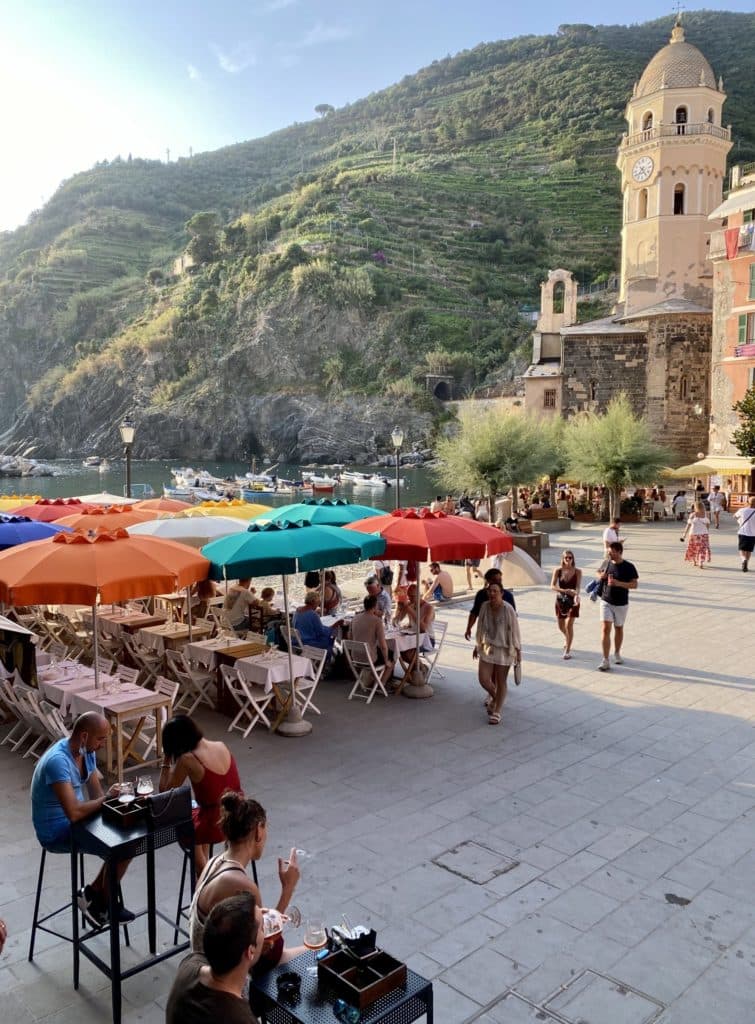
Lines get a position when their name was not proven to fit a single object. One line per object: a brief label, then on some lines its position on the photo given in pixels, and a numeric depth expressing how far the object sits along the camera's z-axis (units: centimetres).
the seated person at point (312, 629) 924
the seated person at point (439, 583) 1290
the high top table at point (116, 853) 358
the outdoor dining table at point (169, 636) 895
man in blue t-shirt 406
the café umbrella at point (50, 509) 1163
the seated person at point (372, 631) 872
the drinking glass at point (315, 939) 317
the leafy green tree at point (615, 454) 2539
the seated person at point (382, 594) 947
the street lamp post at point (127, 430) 1773
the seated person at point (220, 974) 247
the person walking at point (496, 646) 786
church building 3966
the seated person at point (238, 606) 1022
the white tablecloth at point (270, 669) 765
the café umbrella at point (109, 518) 923
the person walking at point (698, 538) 1706
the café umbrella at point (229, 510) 1146
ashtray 286
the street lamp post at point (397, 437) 2230
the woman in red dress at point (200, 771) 435
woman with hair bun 311
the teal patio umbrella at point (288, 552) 719
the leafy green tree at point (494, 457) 2362
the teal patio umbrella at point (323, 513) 1003
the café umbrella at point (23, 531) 885
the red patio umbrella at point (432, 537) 816
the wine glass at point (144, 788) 409
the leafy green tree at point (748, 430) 2486
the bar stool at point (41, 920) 412
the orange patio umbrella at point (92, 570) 624
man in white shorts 944
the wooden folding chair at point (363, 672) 871
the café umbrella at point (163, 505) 1300
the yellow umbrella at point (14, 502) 1344
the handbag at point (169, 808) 384
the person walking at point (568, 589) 1010
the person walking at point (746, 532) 1656
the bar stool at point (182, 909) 420
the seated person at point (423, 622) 923
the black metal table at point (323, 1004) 275
